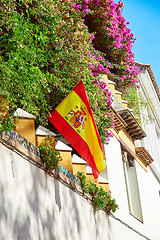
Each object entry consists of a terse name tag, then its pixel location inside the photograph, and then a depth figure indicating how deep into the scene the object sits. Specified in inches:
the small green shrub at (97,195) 336.2
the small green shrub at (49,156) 271.6
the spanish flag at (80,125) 291.6
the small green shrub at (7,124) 220.0
